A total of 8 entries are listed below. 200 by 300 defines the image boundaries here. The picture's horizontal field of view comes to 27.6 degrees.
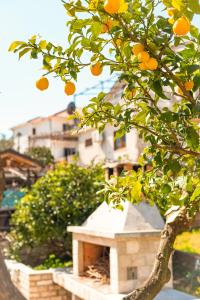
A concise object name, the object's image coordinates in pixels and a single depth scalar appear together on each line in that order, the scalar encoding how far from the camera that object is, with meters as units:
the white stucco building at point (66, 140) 24.67
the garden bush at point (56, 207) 11.29
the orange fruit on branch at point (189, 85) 2.38
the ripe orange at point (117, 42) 2.38
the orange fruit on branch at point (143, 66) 2.25
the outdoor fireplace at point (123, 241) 7.79
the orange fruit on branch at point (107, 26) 2.22
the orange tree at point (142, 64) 2.22
